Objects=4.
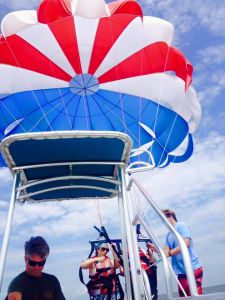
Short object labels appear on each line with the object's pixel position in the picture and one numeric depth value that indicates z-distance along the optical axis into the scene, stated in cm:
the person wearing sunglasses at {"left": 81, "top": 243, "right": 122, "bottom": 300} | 360
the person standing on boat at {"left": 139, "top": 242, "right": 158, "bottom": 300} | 397
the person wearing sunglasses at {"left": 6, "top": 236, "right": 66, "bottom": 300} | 192
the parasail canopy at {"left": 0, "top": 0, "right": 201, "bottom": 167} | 527
